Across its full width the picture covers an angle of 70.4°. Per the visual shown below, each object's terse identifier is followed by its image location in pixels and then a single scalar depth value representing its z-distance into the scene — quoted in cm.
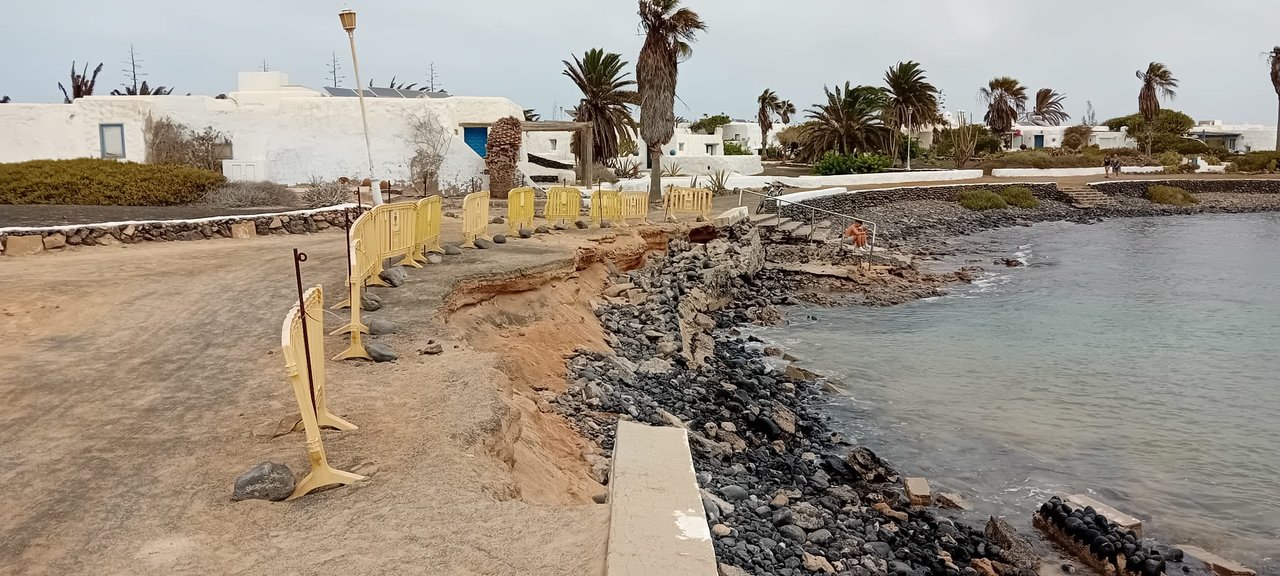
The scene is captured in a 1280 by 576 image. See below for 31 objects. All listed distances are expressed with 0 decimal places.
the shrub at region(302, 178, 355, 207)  2253
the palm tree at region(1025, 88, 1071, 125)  9531
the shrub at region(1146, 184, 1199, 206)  5128
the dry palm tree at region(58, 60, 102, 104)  4350
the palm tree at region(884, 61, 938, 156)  5481
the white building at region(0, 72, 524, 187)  2616
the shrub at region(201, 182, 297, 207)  2241
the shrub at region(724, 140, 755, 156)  6506
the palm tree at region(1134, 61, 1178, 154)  7288
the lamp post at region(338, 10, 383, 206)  1673
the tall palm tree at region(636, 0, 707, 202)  2959
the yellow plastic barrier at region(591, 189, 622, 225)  2155
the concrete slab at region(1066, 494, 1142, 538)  809
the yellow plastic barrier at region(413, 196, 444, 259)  1261
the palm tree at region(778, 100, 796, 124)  8194
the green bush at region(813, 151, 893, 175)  4784
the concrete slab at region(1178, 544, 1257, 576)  740
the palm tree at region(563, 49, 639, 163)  3544
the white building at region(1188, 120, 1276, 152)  8531
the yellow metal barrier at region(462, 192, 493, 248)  1487
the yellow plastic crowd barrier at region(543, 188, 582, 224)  2023
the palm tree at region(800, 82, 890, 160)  5544
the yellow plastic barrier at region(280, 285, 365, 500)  489
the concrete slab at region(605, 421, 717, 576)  387
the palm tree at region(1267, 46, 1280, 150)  6762
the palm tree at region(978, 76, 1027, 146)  7094
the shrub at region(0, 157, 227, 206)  2084
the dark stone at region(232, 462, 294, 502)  498
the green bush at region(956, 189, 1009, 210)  4394
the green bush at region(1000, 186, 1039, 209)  4588
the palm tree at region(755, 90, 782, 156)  7656
